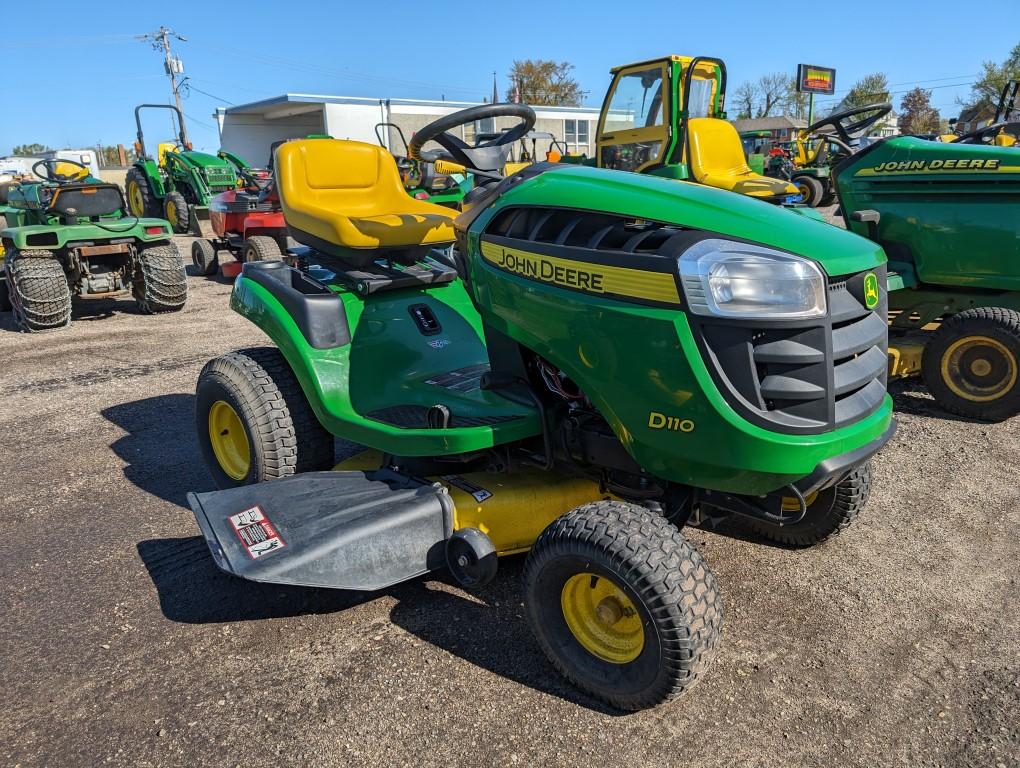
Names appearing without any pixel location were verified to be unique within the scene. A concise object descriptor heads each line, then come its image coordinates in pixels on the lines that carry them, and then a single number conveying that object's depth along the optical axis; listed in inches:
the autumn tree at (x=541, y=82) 2000.5
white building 1268.5
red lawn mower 343.0
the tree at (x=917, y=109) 2006.6
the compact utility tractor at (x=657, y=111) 285.1
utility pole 1675.7
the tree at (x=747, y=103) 2365.9
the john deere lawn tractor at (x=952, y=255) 167.3
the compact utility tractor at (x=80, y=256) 278.1
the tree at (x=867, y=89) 2107.5
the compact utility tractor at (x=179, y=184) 572.1
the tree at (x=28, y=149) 2426.2
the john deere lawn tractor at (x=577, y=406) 76.1
